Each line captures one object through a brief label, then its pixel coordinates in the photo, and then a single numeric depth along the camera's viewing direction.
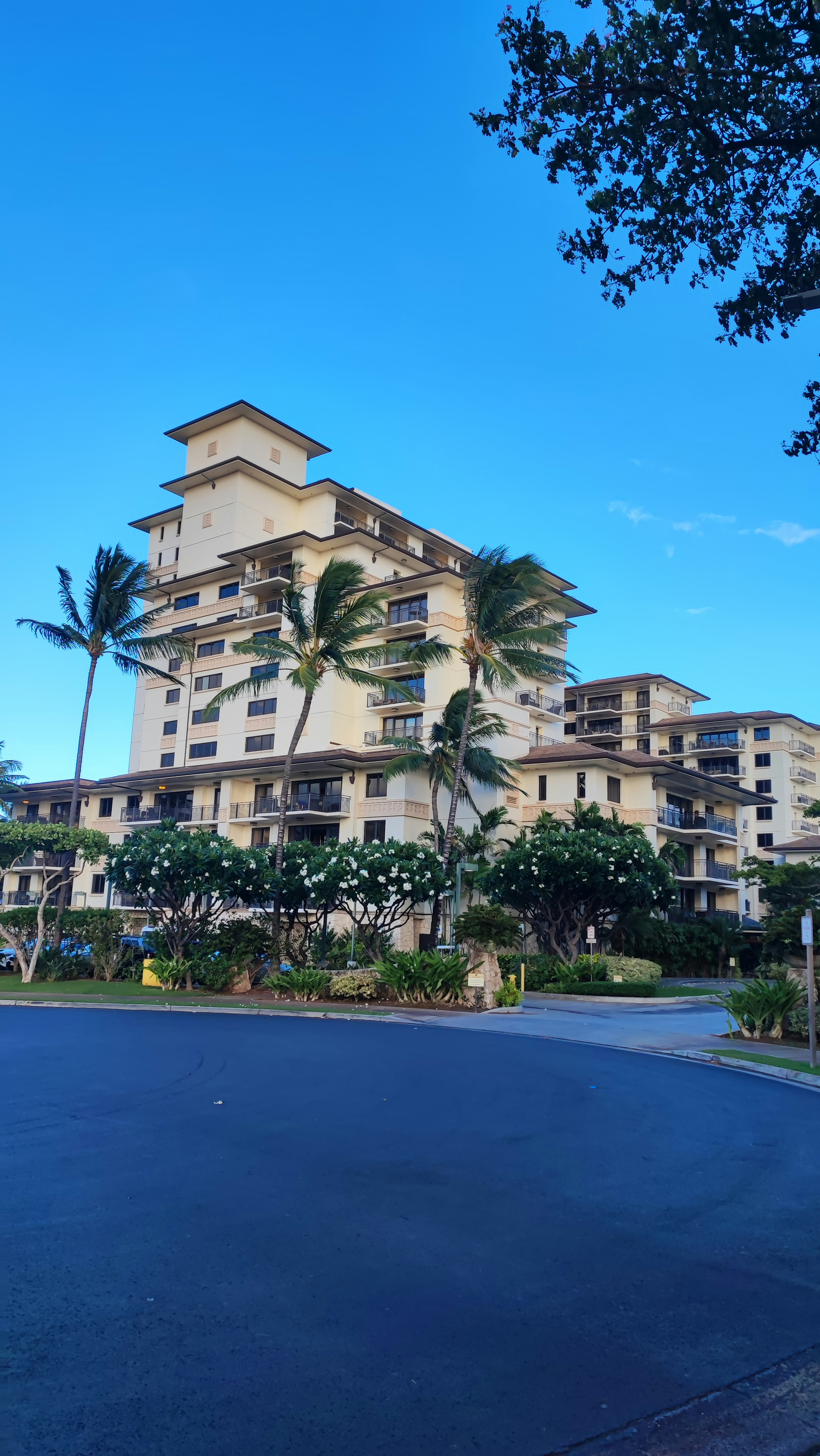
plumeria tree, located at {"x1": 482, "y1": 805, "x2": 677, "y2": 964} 38.28
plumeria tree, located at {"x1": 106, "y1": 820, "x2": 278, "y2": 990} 32.38
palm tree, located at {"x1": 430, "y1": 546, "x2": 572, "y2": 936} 35.75
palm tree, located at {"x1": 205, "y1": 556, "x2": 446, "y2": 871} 32.88
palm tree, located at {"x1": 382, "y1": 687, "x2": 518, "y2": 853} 45.09
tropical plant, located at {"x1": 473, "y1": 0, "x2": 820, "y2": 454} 9.06
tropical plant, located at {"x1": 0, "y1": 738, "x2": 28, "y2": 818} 63.44
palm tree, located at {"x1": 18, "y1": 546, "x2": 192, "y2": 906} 40.03
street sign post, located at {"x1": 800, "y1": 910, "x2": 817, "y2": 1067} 15.88
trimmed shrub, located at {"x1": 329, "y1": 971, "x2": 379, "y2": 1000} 28.69
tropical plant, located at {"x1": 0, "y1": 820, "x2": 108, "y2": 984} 33.69
